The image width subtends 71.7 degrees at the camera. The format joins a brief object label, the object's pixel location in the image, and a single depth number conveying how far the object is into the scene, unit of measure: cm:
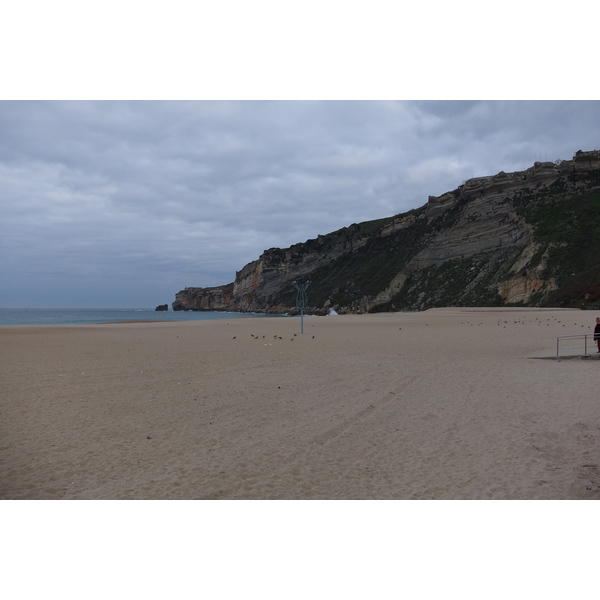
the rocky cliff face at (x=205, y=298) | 13934
